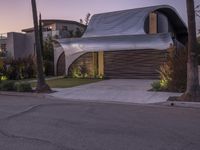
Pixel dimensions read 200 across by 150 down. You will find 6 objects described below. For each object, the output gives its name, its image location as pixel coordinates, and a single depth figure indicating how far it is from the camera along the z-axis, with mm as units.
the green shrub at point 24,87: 16672
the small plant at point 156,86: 15627
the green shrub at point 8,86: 17578
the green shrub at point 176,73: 14844
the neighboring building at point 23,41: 36406
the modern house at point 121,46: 22641
